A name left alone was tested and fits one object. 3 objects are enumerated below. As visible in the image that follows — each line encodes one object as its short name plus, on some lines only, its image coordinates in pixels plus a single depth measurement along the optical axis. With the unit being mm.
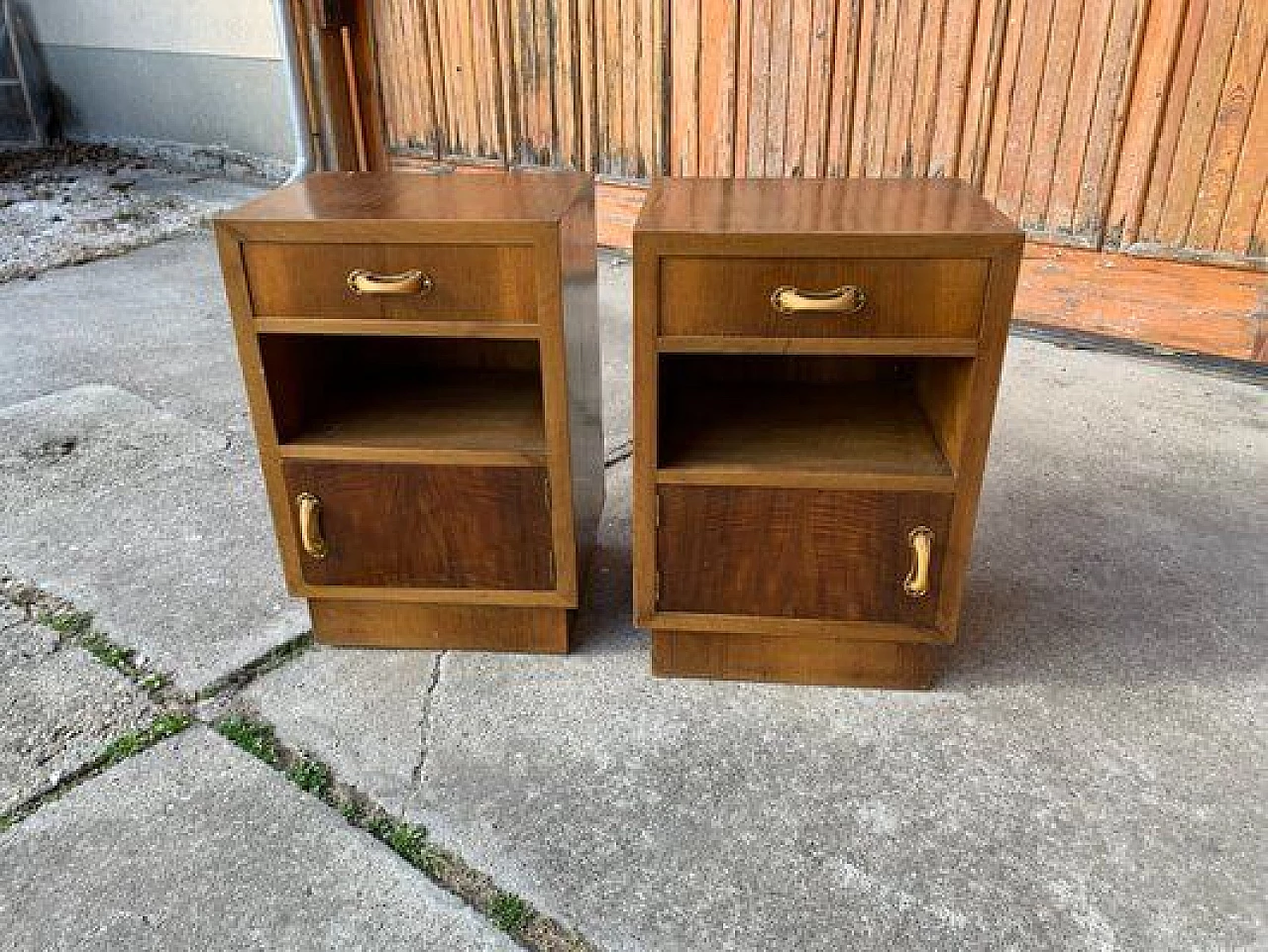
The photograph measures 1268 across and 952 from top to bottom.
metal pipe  4246
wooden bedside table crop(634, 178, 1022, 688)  1188
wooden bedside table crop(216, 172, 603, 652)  1262
